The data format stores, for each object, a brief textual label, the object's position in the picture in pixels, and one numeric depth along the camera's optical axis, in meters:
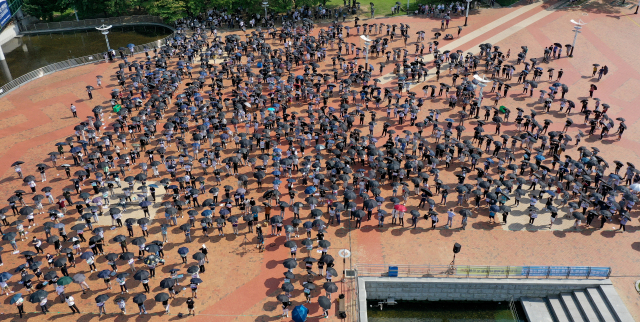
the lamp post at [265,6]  67.00
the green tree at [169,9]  68.00
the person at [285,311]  27.21
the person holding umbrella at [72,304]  27.25
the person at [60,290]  27.66
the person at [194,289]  28.25
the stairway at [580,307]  27.98
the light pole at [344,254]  28.77
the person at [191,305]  26.97
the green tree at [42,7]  71.88
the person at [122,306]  27.17
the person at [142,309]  27.45
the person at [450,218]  33.22
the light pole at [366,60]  52.68
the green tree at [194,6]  69.12
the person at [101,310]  27.45
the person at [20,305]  27.14
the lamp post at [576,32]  55.61
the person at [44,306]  27.24
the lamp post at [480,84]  44.53
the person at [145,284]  27.95
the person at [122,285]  27.95
